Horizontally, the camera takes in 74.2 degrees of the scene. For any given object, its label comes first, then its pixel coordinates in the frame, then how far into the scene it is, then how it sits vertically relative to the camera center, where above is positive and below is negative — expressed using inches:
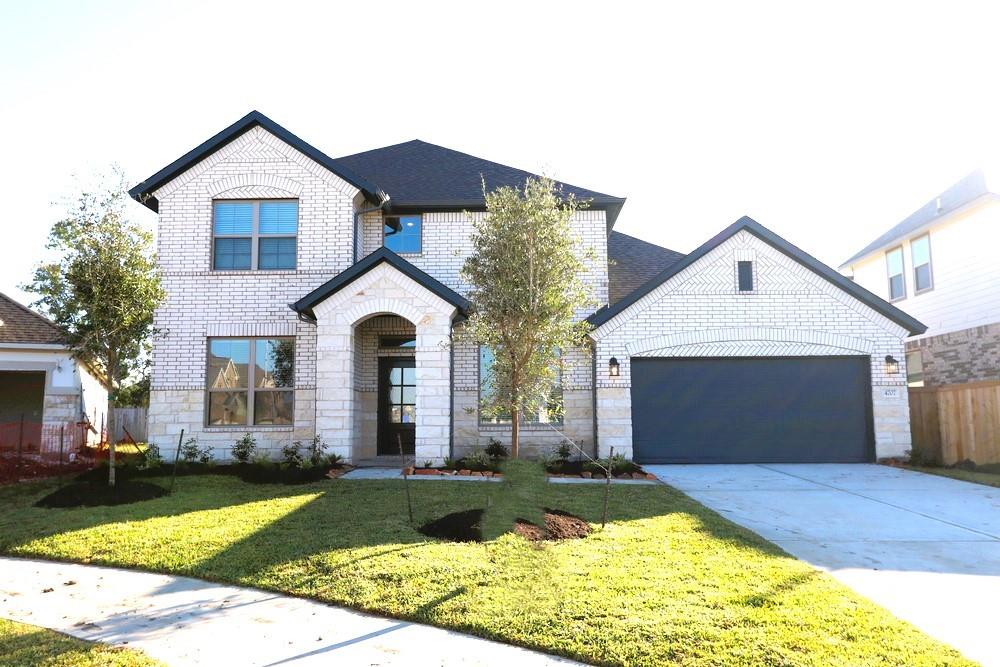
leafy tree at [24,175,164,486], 422.0 +75.4
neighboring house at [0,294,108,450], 673.0 +37.8
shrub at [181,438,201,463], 541.3 -43.5
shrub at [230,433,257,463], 537.6 -42.0
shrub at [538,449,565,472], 493.7 -50.7
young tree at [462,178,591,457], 375.6 +58.7
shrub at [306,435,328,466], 495.2 -40.9
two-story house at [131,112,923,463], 553.6 +44.7
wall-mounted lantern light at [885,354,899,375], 550.0 +22.3
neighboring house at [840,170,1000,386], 661.9 +123.6
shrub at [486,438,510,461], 539.5 -44.8
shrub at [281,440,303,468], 494.0 -44.6
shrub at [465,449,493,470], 489.4 -49.3
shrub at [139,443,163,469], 516.7 -47.9
